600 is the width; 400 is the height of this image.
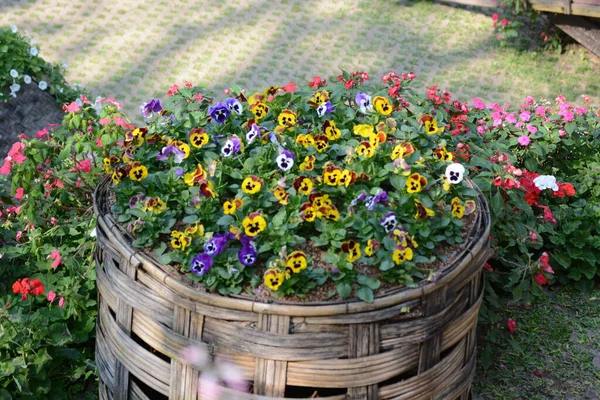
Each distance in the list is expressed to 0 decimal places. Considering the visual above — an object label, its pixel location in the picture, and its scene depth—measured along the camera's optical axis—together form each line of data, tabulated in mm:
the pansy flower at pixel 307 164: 2312
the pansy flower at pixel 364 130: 2400
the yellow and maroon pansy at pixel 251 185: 2166
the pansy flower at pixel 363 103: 2549
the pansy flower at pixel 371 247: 2043
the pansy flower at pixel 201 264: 1977
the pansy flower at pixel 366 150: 2297
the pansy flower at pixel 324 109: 2547
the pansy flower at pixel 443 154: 2446
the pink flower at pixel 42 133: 3163
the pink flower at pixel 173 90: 3053
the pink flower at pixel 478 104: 3581
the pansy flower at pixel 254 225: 2053
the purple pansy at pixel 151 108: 2604
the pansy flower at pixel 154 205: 2172
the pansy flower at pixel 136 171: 2275
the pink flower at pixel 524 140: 3419
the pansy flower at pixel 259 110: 2580
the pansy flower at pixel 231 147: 2330
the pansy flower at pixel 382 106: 2469
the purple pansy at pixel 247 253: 2008
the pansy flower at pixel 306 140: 2396
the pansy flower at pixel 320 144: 2391
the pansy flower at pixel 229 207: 2127
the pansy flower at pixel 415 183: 2178
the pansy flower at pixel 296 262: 1949
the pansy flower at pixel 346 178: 2197
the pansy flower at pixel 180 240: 2041
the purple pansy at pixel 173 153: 2344
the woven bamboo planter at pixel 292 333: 1915
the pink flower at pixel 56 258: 2885
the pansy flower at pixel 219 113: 2486
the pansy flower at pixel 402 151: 2285
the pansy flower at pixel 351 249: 2000
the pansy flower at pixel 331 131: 2414
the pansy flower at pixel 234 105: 2551
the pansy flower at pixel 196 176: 2234
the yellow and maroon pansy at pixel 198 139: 2371
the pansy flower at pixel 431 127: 2479
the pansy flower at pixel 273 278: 1922
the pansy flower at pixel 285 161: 2250
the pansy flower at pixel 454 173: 2248
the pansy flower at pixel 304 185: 2176
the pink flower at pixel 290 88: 2865
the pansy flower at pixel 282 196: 2166
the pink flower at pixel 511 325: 3139
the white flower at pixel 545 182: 3174
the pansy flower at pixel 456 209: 2207
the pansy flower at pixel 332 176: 2205
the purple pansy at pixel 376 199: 2127
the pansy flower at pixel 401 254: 1993
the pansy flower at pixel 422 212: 2129
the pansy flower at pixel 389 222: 2076
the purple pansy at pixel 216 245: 2012
